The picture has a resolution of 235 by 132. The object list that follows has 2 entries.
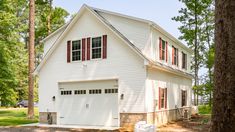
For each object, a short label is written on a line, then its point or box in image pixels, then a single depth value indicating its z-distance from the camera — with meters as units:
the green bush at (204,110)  23.76
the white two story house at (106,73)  12.74
